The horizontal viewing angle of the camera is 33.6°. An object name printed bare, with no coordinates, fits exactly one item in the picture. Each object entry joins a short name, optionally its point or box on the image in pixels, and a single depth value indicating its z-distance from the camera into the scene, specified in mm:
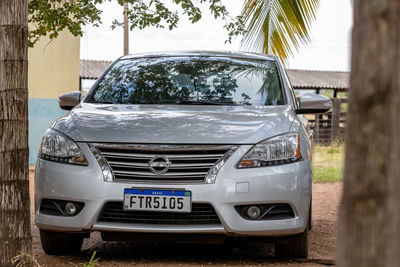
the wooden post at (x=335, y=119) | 23328
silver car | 4348
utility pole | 18406
